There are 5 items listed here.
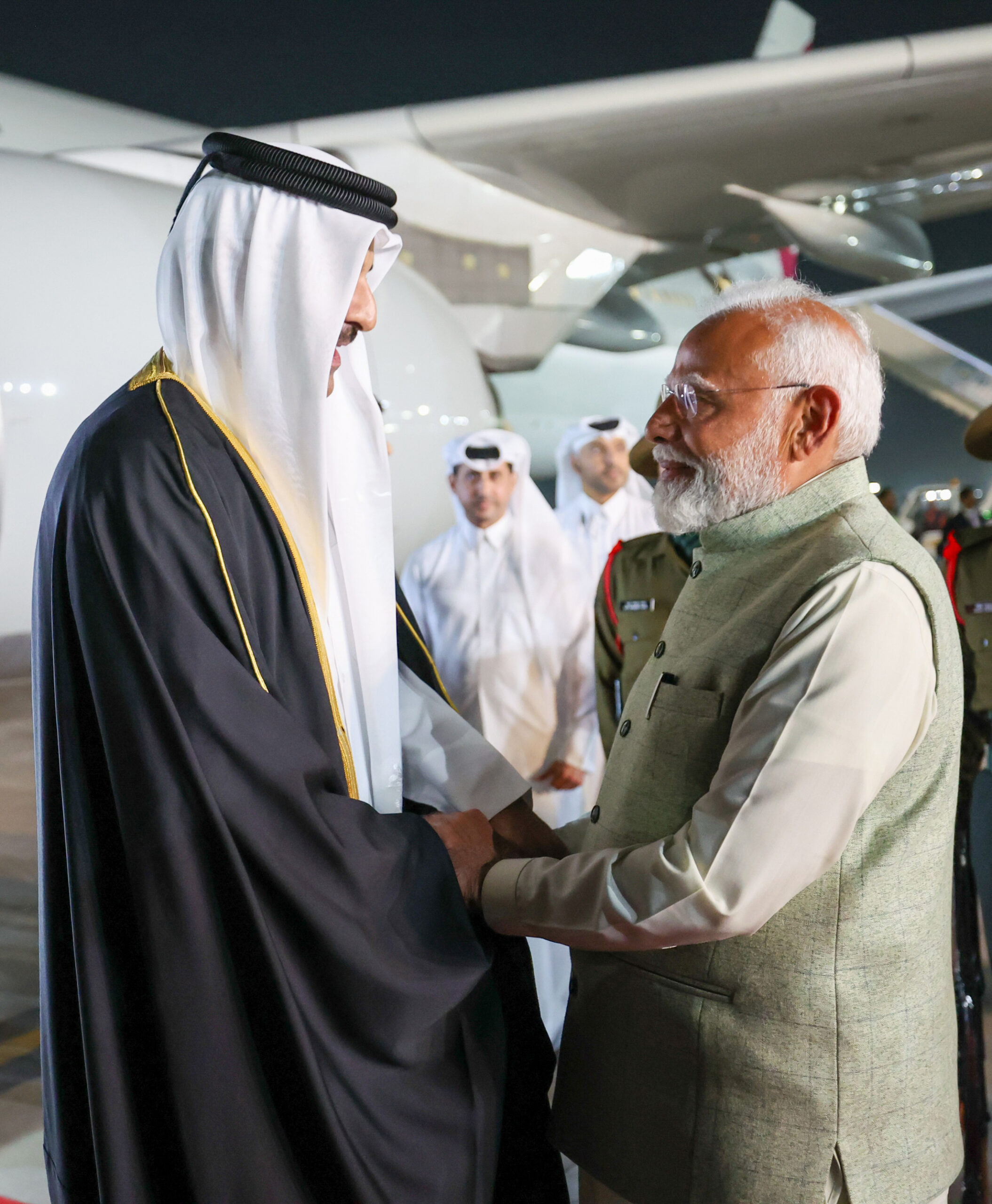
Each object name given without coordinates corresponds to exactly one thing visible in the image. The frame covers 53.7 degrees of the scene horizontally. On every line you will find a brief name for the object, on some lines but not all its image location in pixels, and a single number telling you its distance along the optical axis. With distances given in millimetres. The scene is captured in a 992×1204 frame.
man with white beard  961
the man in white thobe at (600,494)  3756
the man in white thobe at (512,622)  3041
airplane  2768
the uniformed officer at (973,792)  1861
